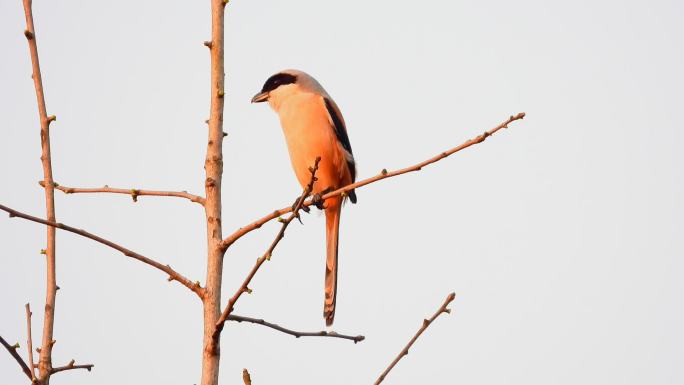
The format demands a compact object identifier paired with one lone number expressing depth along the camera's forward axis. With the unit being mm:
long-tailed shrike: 11281
